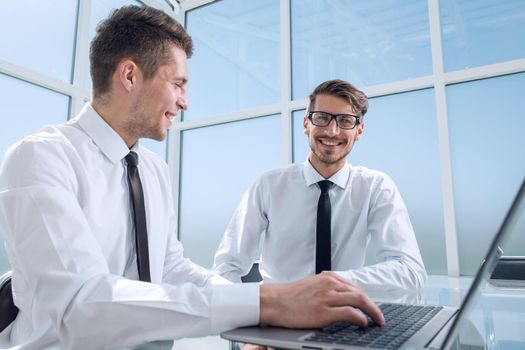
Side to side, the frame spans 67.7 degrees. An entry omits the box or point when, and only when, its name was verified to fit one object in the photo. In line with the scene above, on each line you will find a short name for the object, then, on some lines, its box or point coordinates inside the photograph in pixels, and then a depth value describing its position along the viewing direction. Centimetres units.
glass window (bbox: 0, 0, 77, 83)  251
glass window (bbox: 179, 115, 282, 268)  352
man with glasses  160
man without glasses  63
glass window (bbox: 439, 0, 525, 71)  259
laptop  52
